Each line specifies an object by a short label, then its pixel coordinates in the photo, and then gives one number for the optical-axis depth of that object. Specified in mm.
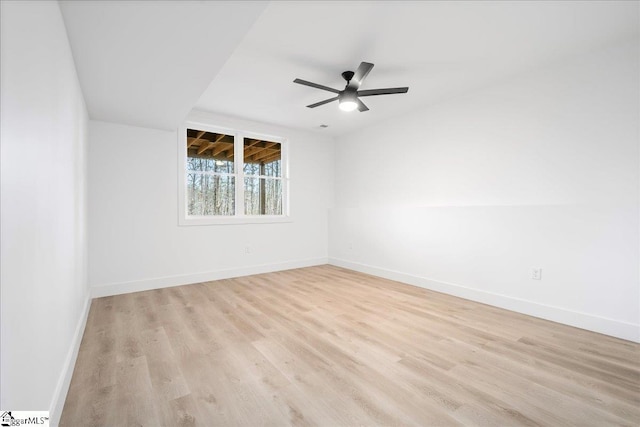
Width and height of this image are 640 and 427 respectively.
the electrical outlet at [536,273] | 3018
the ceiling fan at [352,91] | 2824
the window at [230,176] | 4453
